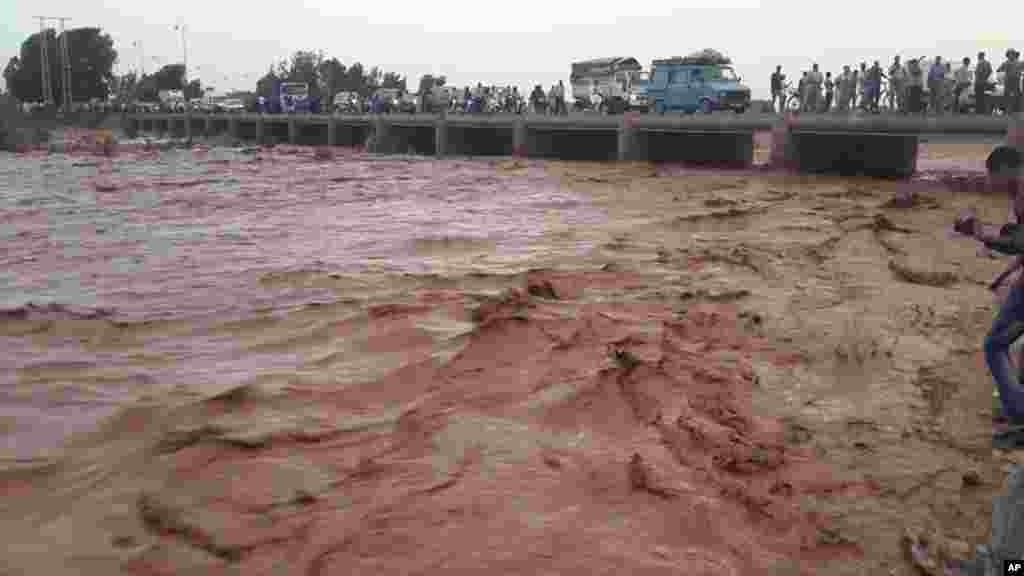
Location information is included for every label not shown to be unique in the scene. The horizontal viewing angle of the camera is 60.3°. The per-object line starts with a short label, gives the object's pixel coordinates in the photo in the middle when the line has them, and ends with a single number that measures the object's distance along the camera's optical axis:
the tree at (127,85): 108.36
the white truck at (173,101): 82.62
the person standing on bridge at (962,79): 21.91
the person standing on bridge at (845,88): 25.20
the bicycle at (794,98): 26.77
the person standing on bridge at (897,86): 22.94
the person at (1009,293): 4.54
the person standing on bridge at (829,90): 26.28
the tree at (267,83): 100.44
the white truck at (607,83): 36.27
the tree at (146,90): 110.81
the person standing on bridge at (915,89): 22.53
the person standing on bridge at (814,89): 26.34
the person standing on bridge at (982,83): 21.00
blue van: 29.64
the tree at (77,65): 98.19
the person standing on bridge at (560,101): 39.28
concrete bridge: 22.88
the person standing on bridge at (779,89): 27.11
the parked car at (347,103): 54.91
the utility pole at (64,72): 89.62
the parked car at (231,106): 69.28
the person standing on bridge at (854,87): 24.86
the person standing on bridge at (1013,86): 20.16
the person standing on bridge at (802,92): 26.56
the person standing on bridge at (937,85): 22.16
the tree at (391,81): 94.74
